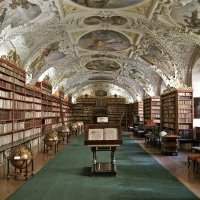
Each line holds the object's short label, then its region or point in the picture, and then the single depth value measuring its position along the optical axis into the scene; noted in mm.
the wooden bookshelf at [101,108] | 33197
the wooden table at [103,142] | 7938
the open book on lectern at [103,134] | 7989
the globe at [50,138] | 12208
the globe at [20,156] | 7491
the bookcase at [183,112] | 14363
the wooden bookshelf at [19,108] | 9451
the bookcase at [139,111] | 29231
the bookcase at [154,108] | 22766
